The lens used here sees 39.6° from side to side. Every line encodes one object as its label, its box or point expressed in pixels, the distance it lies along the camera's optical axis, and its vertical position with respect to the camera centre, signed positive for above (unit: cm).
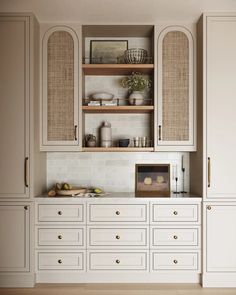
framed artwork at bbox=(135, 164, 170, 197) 352 -35
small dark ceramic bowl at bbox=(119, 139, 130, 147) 337 +3
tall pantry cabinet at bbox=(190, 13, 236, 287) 304 -1
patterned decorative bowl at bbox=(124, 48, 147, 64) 331 +91
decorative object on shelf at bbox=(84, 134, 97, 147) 340 +5
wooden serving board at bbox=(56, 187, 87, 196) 323 -47
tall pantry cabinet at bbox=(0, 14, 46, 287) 304 +0
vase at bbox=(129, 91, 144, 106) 336 +48
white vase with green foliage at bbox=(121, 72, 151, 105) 334 +60
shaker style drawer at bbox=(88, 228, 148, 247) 309 -87
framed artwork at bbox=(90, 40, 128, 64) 354 +103
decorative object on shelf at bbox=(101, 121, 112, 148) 341 +9
